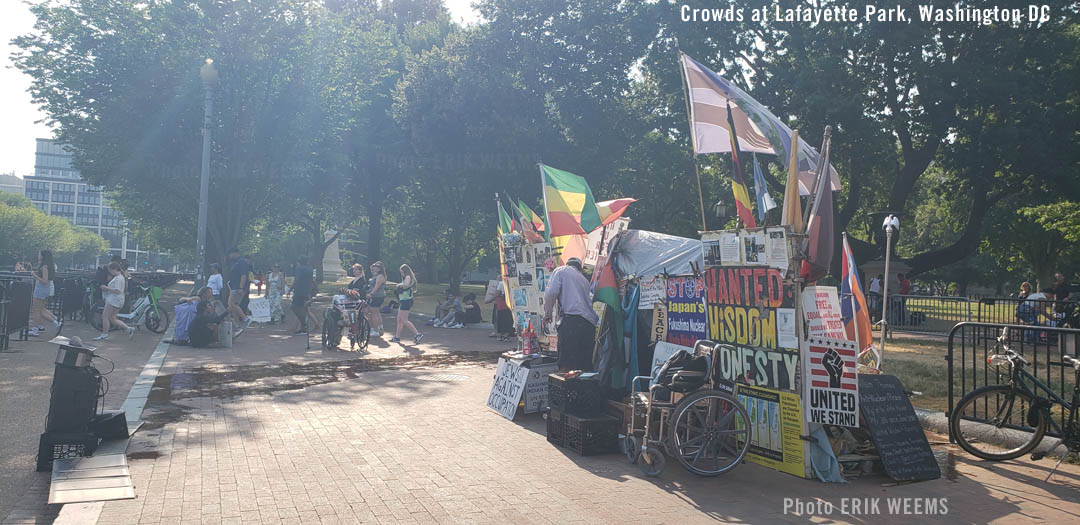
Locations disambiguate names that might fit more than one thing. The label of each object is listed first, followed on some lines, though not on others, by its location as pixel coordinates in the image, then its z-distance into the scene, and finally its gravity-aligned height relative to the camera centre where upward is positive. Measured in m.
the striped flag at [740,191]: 7.43 +1.01
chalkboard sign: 6.58 -1.18
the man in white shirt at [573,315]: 8.67 -0.30
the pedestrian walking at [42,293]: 16.84 -0.45
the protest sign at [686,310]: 7.82 -0.19
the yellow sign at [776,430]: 6.53 -1.19
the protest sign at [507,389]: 9.00 -1.24
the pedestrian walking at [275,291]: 23.03 -0.34
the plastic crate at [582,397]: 7.39 -1.06
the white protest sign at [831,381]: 6.51 -0.73
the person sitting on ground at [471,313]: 23.11 -0.84
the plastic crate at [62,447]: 6.27 -1.46
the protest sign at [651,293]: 8.30 -0.02
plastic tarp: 8.66 +0.43
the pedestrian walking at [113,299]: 16.45 -0.52
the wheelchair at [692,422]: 6.47 -1.13
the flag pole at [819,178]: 6.78 +1.09
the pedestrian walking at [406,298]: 17.66 -0.35
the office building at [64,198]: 156.75 +15.91
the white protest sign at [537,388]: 9.15 -1.22
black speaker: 6.41 -1.09
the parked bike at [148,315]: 17.94 -0.94
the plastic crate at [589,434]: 7.18 -1.39
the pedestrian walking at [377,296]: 17.19 -0.30
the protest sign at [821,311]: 6.66 -0.13
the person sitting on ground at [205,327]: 15.67 -1.02
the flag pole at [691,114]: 8.02 +1.92
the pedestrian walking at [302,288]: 17.81 -0.17
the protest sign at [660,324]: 8.32 -0.36
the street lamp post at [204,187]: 20.19 +2.54
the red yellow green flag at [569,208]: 10.63 +1.13
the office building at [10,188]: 196.88 +21.97
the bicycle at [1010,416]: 7.00 -1.10
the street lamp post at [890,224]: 10.22 +1.03
